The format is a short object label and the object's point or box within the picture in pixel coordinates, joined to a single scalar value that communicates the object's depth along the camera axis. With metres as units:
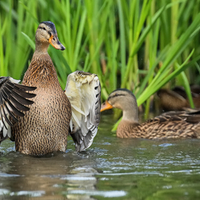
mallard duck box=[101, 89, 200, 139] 13.35
